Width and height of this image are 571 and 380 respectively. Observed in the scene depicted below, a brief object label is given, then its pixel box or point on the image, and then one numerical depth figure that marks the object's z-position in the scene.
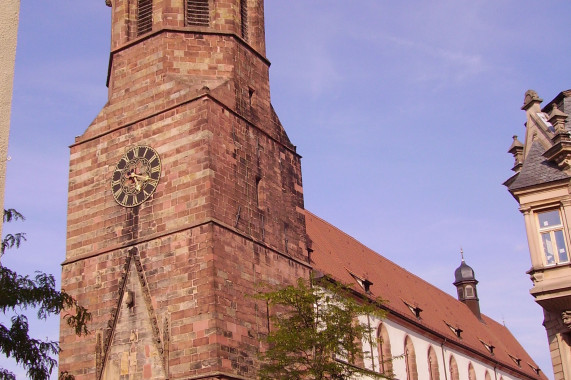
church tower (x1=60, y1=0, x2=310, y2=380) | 18.48
